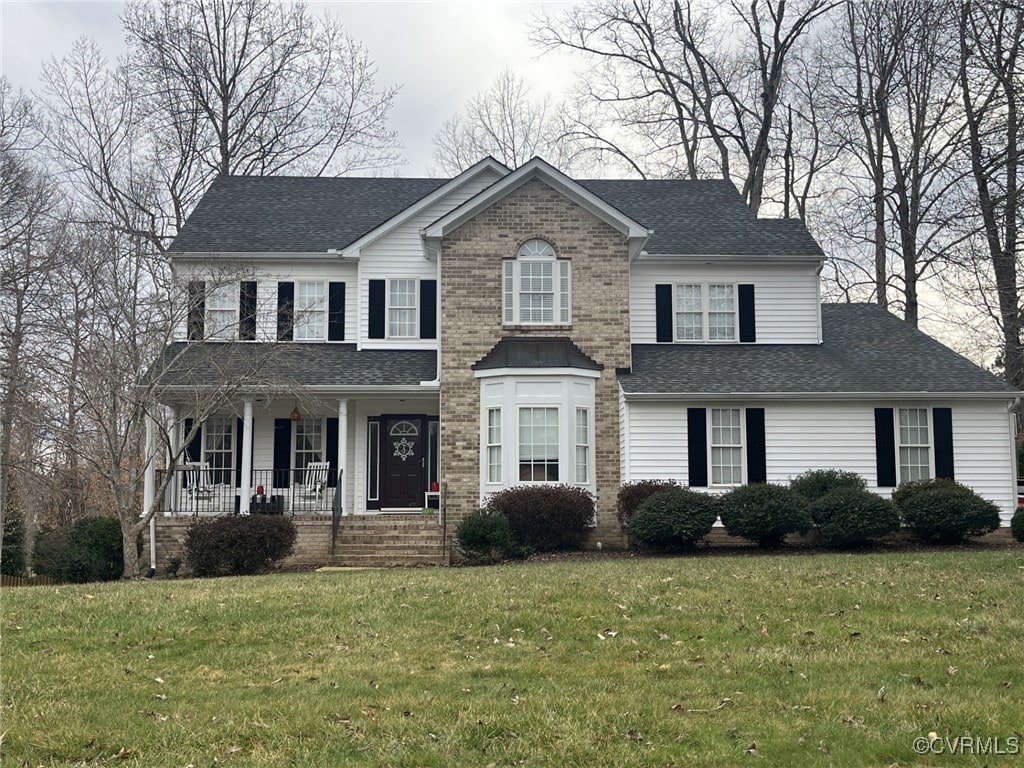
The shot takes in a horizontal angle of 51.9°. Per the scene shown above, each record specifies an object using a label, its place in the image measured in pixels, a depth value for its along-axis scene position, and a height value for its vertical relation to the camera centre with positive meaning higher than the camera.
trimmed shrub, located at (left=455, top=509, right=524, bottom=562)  19.14 -0.70
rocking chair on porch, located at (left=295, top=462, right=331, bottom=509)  22.55 +0.28
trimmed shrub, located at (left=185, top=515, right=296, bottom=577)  18.17 -0.78
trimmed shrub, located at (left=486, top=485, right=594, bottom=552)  20.05 -0.33
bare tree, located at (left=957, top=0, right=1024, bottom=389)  17.12 +6.24
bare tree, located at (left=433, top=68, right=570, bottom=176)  39.00 +13.18
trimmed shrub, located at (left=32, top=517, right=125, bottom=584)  19.23 -0.98
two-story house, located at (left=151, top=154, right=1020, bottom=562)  21.73 +2.70
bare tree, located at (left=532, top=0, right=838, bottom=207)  34.44 +14.09
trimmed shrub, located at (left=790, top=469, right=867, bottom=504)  20.89 +0.28
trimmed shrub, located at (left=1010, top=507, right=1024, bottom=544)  20.30 -0.58
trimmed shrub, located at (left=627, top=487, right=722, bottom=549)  18.62 -0.38
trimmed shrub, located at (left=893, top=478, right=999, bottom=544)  19.14 -0.34
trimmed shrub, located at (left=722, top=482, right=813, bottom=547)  18.91 -0.28
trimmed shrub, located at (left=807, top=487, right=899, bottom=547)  18.75 -0.36
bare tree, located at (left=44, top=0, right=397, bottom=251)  33.53 +13.11
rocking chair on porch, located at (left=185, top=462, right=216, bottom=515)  22.12 +0.31
